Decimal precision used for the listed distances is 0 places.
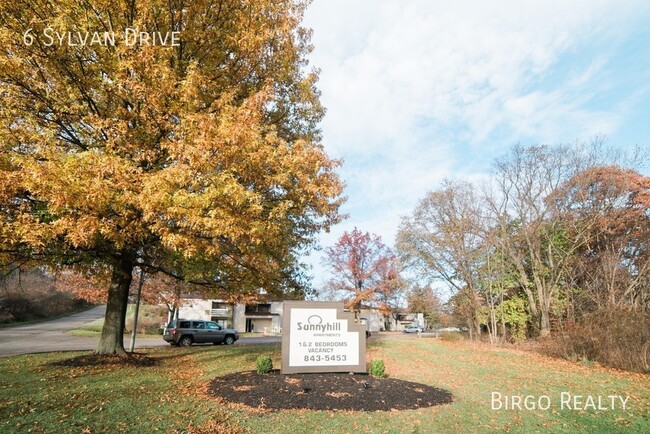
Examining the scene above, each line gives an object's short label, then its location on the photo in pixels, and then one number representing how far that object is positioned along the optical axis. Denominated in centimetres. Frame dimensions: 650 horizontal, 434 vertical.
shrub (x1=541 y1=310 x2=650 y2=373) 1399
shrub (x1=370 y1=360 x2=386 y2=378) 996
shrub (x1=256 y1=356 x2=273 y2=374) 1012
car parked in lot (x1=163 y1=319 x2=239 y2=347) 2330
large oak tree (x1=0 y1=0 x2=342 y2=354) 745
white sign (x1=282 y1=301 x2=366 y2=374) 1030
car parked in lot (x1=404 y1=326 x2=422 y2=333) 6200
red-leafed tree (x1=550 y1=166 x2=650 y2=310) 2134
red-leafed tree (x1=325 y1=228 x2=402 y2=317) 5006
